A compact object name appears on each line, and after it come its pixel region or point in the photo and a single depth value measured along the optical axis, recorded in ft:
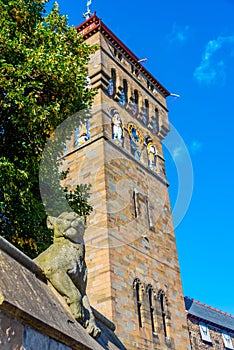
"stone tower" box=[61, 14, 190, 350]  60.80
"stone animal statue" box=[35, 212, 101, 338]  15.48
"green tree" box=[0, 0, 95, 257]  33.76
